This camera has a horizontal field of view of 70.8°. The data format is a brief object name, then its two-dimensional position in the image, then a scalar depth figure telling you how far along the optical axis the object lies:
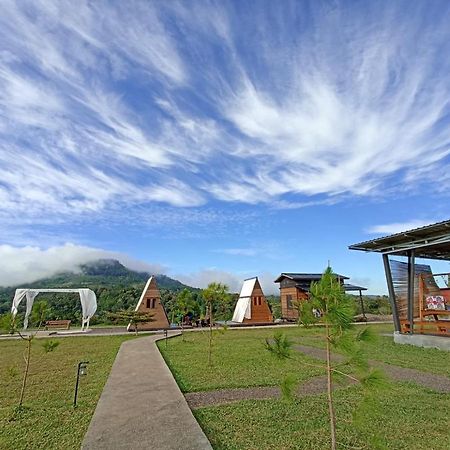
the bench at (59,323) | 21.84
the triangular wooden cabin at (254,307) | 25.05
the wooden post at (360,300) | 25.39
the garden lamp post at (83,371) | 5.07
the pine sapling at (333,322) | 2.81
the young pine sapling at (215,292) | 10.12
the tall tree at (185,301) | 14.74
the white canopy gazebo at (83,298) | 20.20
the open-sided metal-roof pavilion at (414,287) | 12.02
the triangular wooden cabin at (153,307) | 20.98
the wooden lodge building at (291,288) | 26.53
